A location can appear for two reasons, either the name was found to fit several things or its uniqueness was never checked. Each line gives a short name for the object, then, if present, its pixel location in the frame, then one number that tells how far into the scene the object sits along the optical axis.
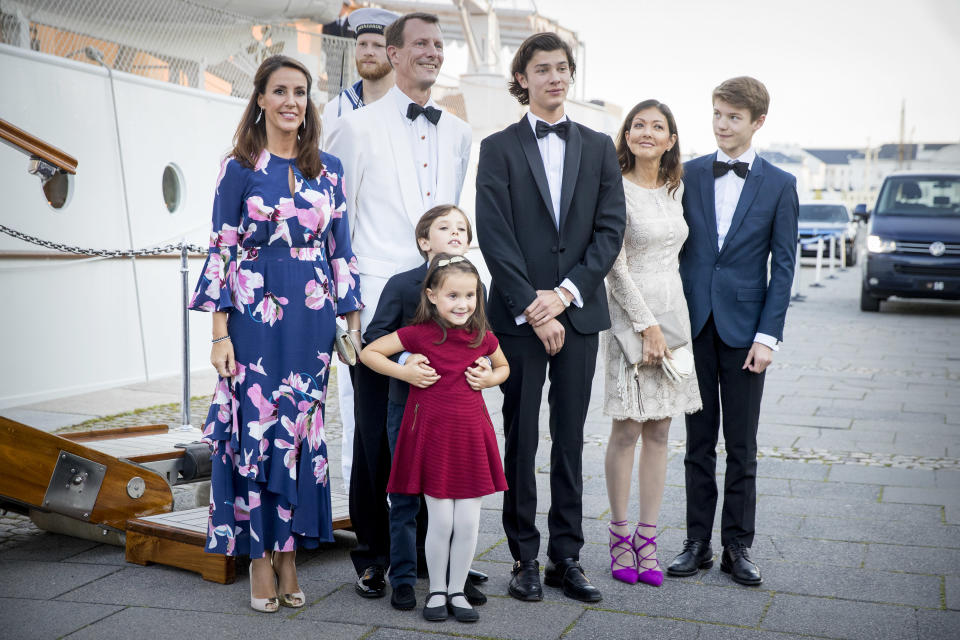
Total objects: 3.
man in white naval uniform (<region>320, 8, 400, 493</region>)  5.21
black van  16.00
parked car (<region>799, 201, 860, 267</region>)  29.81
